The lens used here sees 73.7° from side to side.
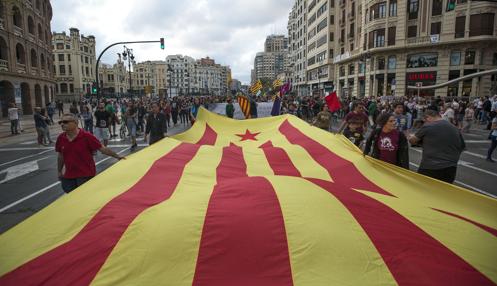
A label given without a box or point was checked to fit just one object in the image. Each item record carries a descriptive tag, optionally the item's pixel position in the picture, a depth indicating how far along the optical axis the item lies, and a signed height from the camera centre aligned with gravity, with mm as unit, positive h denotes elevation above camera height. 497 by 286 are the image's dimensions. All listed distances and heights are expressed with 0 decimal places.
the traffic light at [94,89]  27183 +828
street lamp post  38569 +5363
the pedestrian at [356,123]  8875 -659
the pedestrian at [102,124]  13367 -1007
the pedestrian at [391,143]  5523 -747
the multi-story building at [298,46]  89625 +15677
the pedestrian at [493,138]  10883 -1312
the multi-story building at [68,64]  85688 +9055
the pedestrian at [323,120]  10492 -676
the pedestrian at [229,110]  17500 -590
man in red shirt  5082 -837
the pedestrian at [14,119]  19234 -1160
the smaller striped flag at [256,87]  28641 +1019
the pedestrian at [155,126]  9797 -795
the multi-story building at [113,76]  112012 +8001
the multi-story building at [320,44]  63781 +11571
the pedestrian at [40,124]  15092 -1144
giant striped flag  2418 -1172
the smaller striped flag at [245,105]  17828 -338
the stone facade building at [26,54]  30625 +4721
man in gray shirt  5000 -743
